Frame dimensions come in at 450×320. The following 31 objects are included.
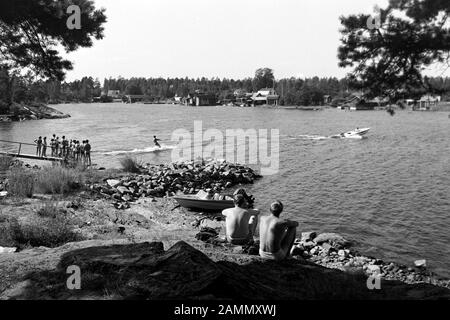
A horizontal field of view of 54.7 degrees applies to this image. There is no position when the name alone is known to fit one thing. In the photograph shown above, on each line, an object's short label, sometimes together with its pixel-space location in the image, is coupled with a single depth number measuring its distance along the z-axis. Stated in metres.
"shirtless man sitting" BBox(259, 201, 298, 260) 9.35
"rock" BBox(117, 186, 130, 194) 23.62
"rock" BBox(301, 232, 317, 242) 18.67
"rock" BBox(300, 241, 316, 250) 17.38
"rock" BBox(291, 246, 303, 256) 14.87
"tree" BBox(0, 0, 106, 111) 11.67
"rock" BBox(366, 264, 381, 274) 14.85
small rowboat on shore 22.33
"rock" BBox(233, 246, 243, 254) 11.02
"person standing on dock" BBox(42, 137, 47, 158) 34.09
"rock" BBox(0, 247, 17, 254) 10.86
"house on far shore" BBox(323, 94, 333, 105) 191.88
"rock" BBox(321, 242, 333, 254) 17.05
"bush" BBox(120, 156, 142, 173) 31.31
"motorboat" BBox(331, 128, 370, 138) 64.56
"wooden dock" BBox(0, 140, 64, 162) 33.00
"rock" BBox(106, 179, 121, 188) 24.67
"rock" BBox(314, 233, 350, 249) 18.01
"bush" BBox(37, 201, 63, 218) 14.94
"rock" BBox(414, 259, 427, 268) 16.30
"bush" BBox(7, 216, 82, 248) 12.12
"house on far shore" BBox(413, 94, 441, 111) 155.73
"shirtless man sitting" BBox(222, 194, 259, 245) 11.15
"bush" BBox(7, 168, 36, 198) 17.86
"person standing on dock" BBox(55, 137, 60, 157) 35.22
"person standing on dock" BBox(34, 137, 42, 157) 34.47
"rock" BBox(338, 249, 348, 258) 16.61
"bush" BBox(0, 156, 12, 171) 25.92
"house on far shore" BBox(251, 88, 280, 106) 195.88
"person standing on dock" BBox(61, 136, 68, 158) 34.97
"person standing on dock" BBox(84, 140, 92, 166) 33.09
